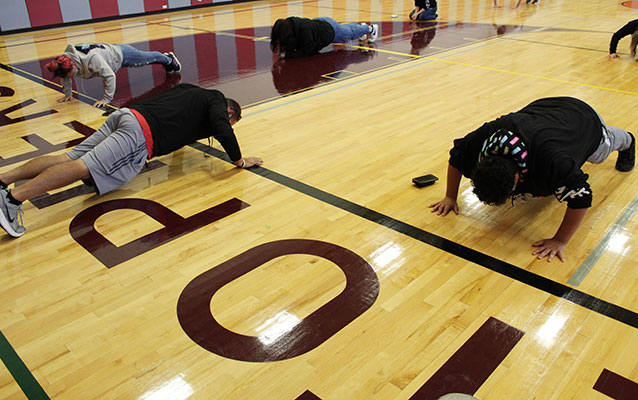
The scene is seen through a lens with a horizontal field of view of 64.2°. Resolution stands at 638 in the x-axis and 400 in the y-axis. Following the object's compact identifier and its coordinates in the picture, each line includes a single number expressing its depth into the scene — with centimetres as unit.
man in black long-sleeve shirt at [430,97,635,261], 246
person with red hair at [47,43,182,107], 501
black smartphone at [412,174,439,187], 358
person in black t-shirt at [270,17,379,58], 707
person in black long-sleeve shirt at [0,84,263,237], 318
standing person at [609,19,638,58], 674
